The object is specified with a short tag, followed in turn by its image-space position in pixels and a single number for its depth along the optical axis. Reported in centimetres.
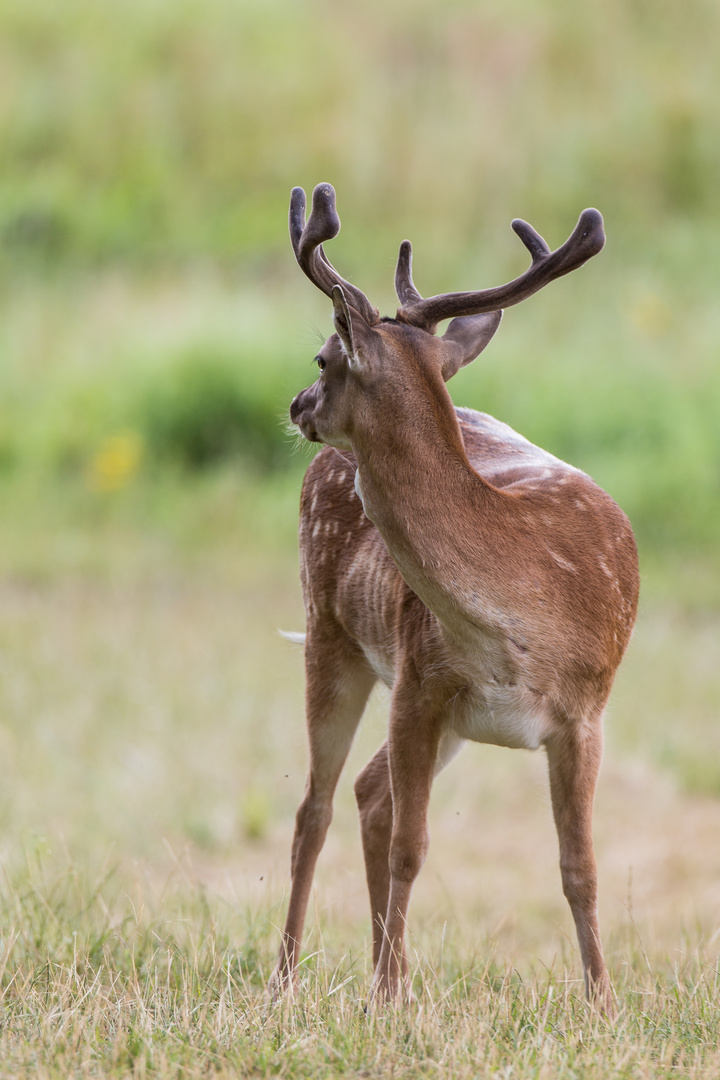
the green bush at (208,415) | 3222
